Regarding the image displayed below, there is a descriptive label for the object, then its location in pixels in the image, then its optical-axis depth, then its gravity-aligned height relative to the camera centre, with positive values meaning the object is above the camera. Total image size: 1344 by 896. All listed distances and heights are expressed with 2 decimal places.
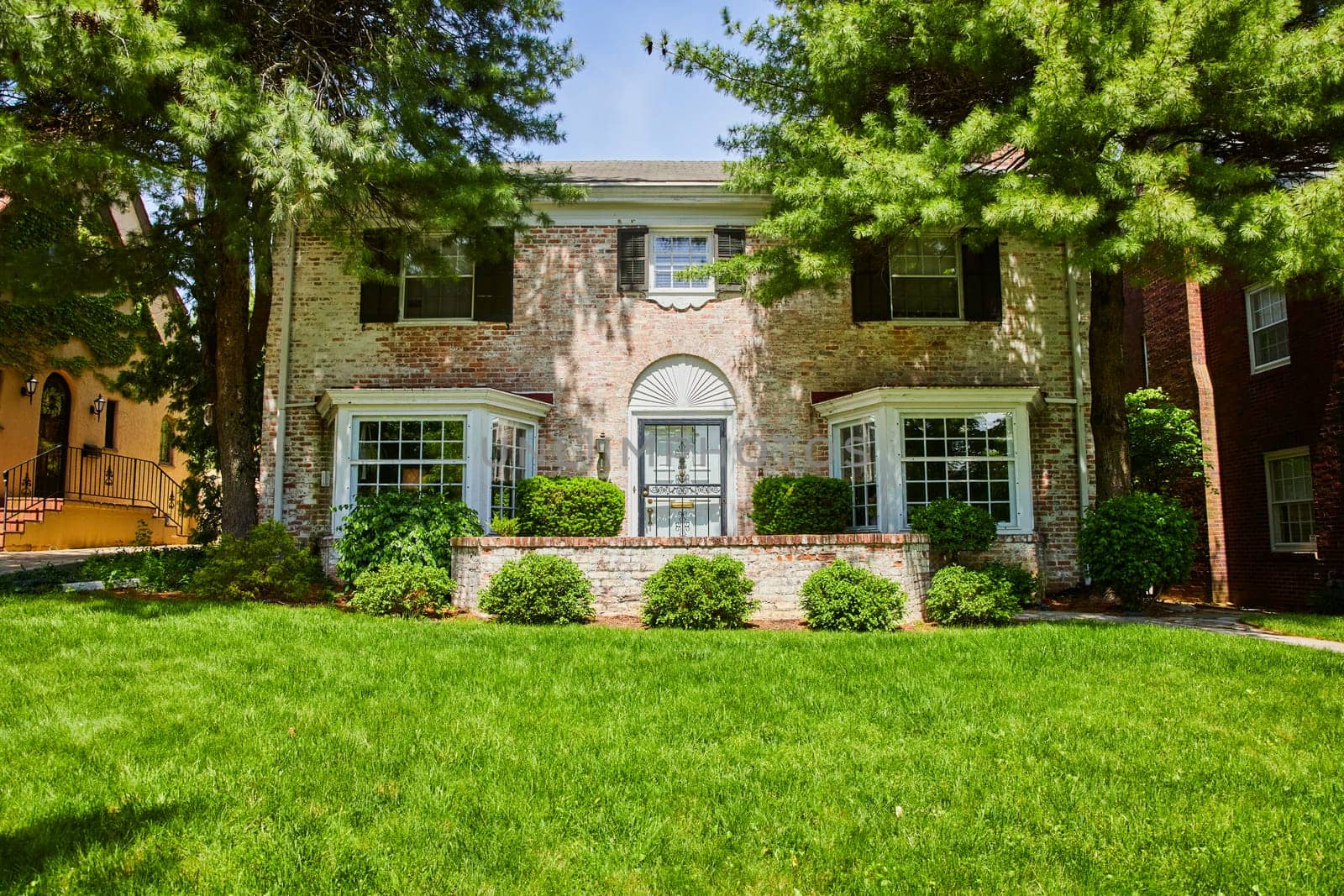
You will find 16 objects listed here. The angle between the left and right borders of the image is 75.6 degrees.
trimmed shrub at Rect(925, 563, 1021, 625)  8.97 -0.78
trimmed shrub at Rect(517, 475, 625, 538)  11.12 +0.25
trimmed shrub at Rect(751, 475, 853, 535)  11.25 +0.26
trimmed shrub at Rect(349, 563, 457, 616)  9.12 -0.64
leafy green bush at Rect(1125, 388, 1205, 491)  14.02 +1.34
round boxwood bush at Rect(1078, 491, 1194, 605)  10.12 -0.24
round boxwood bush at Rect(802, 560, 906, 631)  8.50 -0.74
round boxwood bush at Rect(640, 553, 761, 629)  8.64 -0.69
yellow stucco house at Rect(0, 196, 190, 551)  15.71 +1.42
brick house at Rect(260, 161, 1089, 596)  12.45 +2.55
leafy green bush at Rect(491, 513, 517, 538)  11.15 +0.02
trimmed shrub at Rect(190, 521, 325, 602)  9.56 -0.43
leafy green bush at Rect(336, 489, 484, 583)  9.84 -0.04
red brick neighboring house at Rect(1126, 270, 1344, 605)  12.70 +1.59
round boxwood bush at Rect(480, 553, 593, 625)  8.83 -0.67
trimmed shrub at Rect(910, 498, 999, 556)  10.01 -0.01
